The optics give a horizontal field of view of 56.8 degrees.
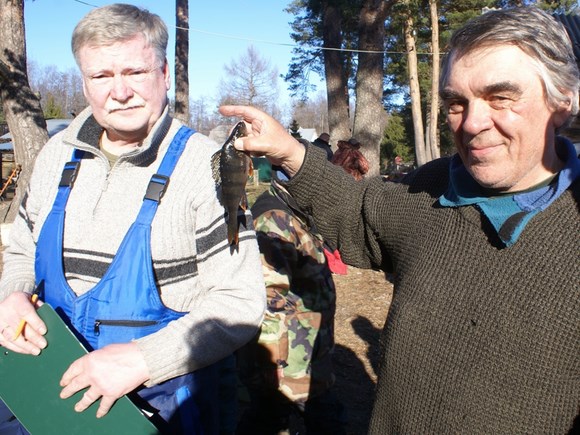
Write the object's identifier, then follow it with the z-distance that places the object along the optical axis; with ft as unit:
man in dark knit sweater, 4.81
